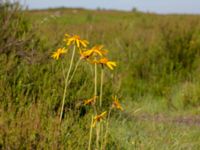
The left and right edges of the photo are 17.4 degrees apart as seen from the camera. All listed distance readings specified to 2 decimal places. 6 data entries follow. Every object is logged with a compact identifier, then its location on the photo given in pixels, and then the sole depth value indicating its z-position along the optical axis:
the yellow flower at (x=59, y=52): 4.63
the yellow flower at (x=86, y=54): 4.36
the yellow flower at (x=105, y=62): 4.30
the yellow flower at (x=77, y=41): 4.56
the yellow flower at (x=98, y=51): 4.38
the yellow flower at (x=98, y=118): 4.37
